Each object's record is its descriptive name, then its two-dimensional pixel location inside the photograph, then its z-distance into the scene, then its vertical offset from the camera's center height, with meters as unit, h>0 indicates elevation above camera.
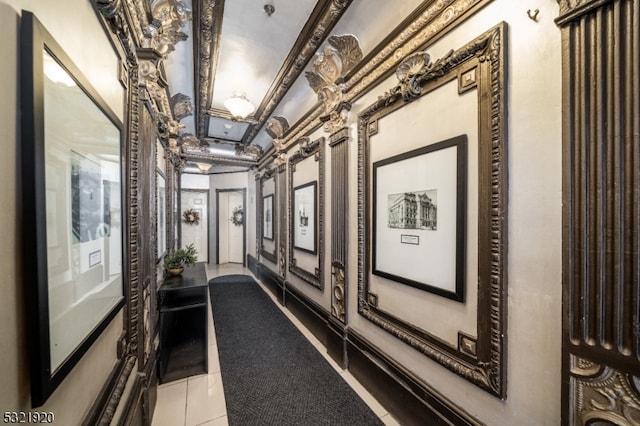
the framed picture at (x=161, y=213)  2.79 -0.02
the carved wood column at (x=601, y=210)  0.89 +0.00
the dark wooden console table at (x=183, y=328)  2.37 -1.33
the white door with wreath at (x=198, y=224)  7.41 -0.37
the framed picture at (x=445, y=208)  1.27 +0.02
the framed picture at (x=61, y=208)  0.65 +0.01
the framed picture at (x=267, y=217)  5.02 -0.12
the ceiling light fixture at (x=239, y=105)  2.99 +1.28
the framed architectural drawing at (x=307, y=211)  3.03 +0.00
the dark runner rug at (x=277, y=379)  1.89 -1.52
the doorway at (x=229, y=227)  7.46 -0.46
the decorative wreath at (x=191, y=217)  7.36 -0.16
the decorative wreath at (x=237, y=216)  7.52 -0.14
